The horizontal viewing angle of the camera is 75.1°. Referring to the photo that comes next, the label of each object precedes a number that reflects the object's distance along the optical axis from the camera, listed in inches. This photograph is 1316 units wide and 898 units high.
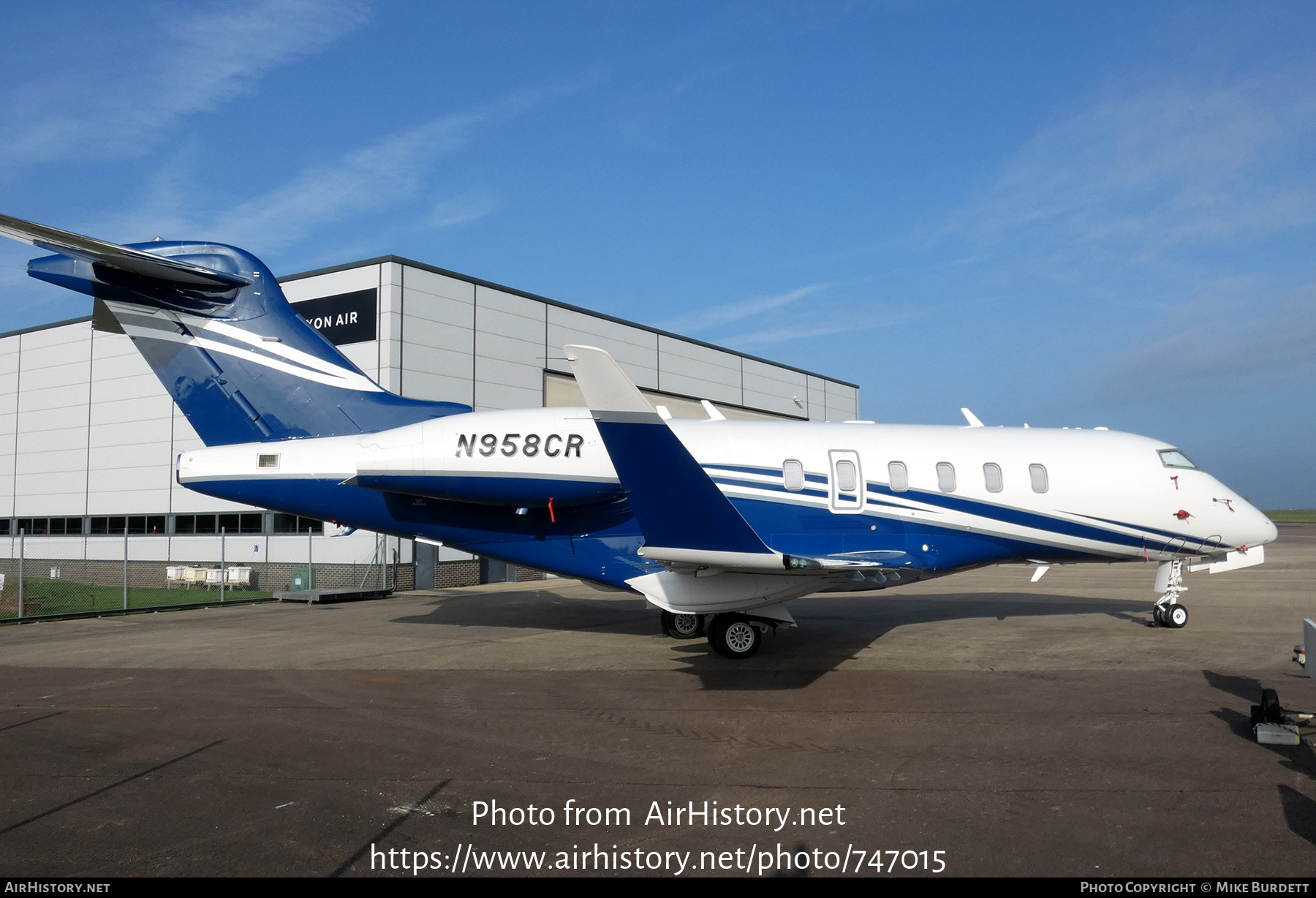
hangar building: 945.5
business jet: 479.8
